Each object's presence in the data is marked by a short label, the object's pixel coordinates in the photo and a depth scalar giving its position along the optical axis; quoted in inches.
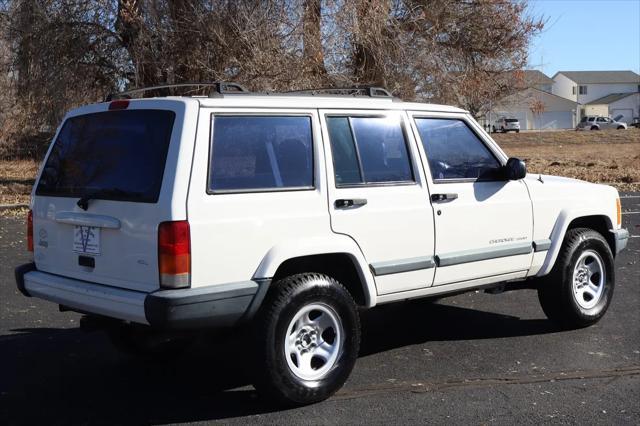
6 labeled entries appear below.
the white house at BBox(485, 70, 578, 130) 3316.9
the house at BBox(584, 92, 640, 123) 3878.0
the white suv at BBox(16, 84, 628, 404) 181.9
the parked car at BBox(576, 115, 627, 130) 2822.3
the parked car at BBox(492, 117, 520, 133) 2741.1
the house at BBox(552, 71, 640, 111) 4119.1
